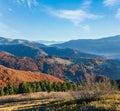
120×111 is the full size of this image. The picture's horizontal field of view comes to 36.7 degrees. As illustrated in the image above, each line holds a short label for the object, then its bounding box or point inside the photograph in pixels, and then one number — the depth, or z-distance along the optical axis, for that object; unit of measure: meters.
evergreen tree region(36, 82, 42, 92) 61.96
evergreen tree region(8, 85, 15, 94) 59.96
